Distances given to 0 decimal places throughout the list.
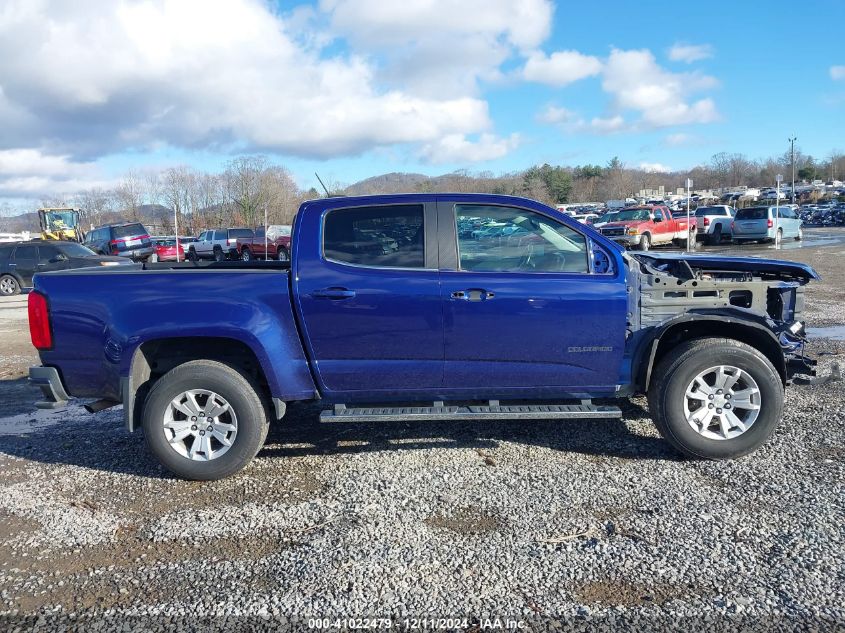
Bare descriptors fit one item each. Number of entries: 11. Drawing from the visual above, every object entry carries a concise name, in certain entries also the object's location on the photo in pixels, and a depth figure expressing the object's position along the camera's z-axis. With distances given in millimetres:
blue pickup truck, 4426
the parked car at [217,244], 32719
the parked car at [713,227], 30062
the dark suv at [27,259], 18656
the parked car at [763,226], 27656
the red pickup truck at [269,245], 27422
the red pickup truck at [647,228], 26047
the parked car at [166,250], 32781
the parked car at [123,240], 27266
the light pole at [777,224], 26403
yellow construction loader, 39000
